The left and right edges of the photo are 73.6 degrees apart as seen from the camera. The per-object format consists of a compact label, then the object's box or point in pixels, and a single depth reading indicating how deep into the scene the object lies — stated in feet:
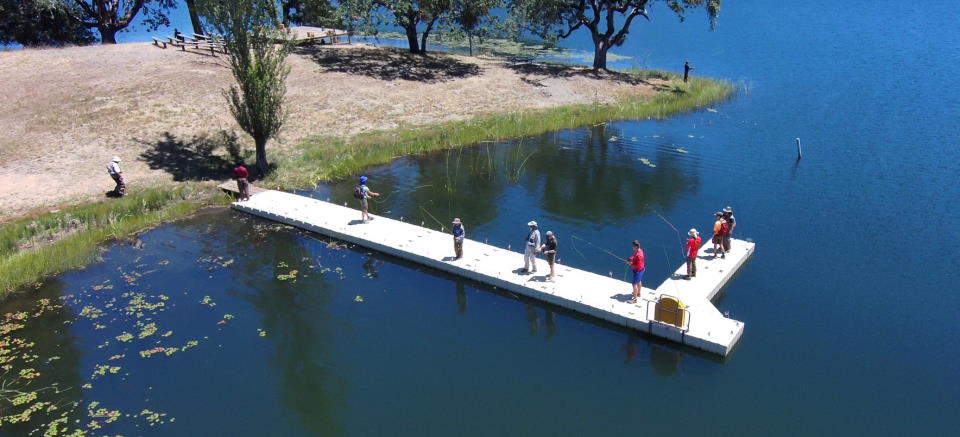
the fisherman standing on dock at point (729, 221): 63.85
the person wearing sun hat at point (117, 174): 82.84
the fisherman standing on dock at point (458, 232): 64.23
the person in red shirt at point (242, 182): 81.82
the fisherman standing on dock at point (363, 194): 72.95
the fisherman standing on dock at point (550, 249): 58.49
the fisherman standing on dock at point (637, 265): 54.70
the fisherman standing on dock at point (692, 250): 58.65
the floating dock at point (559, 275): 53.11
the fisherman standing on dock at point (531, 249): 60.30
